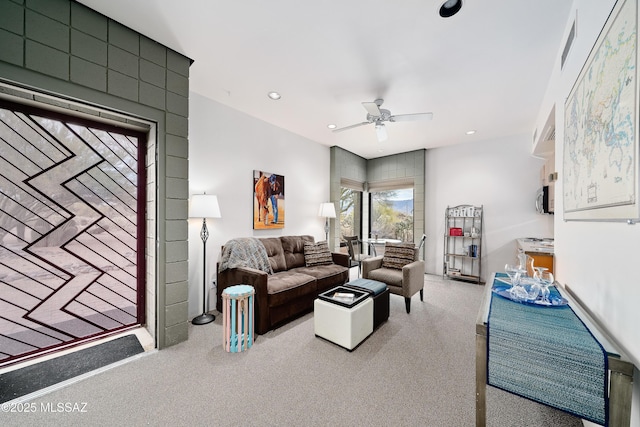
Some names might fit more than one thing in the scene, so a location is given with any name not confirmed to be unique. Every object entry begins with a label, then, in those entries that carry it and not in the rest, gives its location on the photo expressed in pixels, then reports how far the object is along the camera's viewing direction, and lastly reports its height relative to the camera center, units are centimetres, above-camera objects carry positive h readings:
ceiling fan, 285 +126
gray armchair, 318 -85
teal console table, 86 -60
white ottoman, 229 -105
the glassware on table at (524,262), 178 -35
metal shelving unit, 481 -57
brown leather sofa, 265 -85
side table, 227 -103
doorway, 198 -17
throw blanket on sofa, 305 -55
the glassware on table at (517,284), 143 -45
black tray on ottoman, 240 -88
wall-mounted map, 88 +41
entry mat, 175 -128
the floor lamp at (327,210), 484 +8
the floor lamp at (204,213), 285 +0
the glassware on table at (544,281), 142 -44
